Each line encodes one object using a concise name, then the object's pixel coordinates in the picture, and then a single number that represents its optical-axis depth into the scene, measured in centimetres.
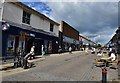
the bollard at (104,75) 325
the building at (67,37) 1980
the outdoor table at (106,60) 703
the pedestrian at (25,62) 620
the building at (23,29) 876
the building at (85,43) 4041
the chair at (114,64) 682
